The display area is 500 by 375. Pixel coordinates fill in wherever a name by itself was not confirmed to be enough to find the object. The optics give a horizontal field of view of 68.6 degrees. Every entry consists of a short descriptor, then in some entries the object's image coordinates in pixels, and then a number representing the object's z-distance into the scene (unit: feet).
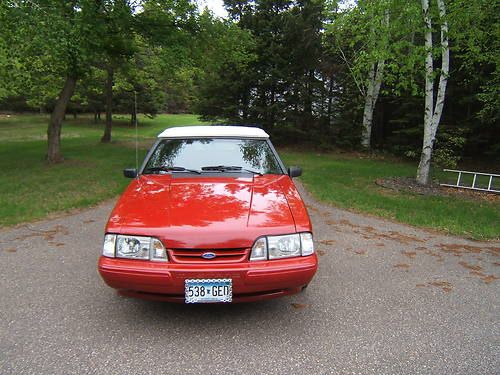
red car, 9.11
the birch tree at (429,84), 29.17
